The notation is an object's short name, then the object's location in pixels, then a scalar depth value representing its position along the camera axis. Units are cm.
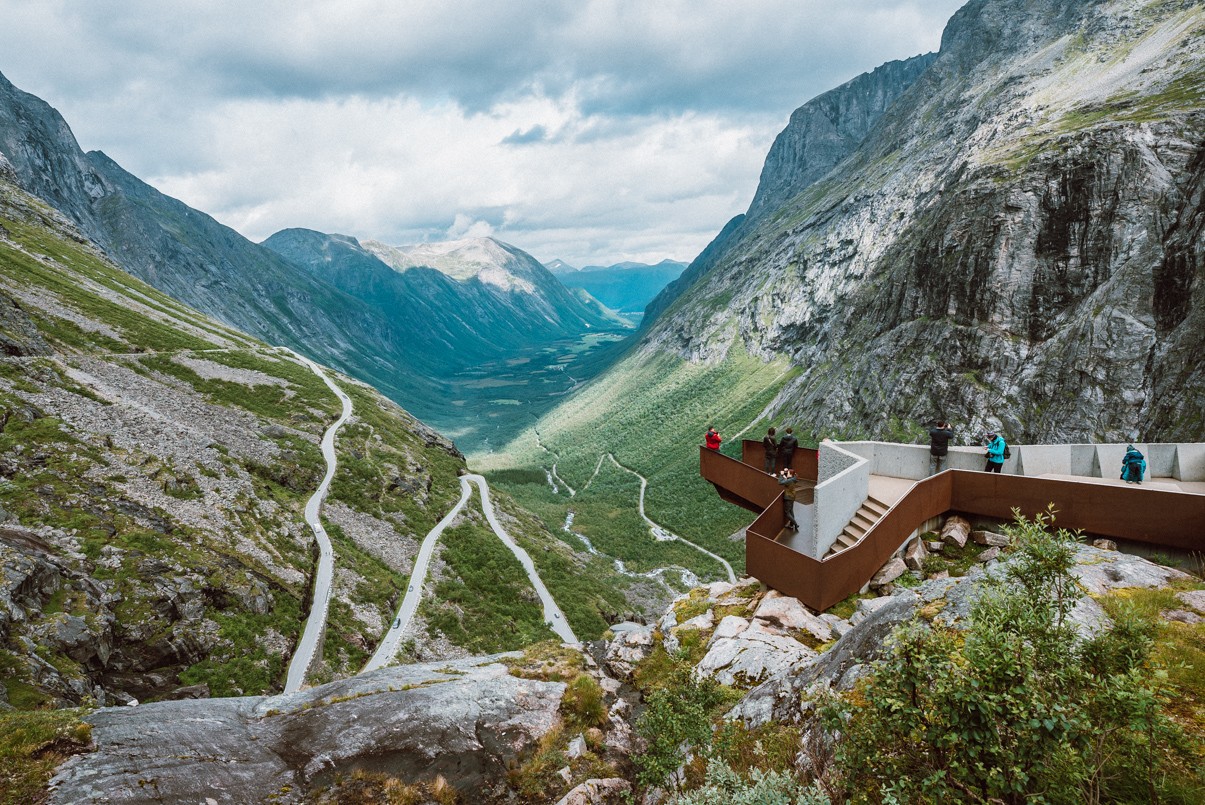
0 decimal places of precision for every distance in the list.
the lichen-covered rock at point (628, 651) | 1714
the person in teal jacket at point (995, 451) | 1750
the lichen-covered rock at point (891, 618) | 990
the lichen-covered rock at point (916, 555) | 1568
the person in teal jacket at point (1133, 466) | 1627
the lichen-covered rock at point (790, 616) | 1432
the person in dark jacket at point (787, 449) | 2116
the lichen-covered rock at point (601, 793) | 1119
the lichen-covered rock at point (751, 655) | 1330
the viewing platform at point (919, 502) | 1381
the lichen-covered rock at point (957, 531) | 1627
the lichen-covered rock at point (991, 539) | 1564
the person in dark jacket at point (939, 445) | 1855
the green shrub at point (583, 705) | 1427
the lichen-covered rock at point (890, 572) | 1541
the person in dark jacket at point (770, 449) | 2089
